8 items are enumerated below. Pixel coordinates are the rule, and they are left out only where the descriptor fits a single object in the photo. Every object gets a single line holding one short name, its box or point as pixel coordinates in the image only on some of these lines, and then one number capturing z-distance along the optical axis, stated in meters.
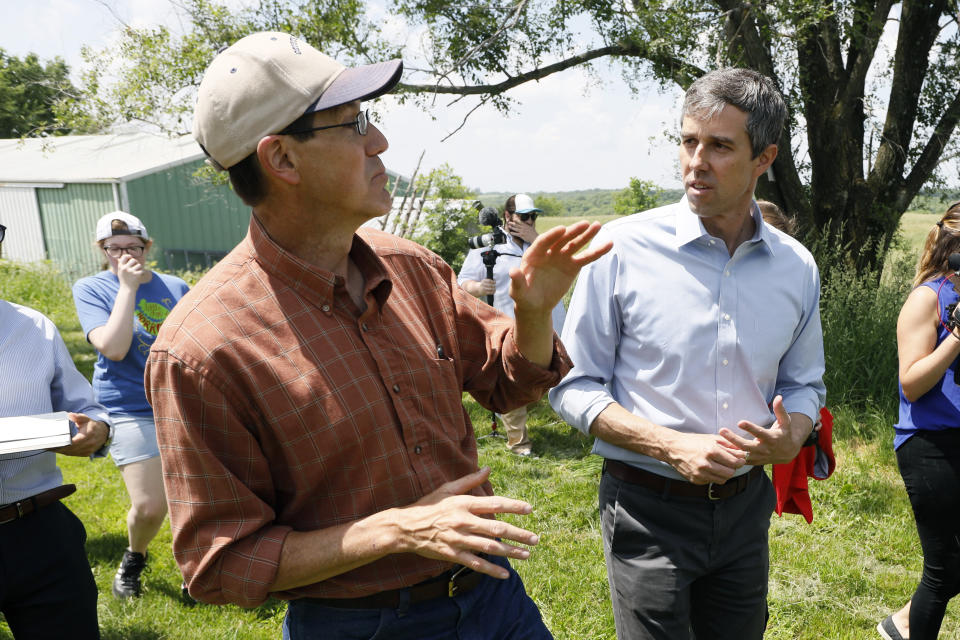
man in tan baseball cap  1.44
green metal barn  20.30
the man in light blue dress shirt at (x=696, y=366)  2.34
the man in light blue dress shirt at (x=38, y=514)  2.53
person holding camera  6.49
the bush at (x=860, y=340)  6.60
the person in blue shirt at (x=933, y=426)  2.99
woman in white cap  4.05
